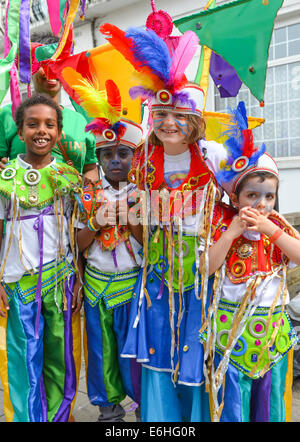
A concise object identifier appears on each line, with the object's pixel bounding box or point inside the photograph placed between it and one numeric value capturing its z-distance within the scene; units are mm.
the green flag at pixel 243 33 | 1648
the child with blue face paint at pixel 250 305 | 1590
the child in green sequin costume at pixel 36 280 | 1992
